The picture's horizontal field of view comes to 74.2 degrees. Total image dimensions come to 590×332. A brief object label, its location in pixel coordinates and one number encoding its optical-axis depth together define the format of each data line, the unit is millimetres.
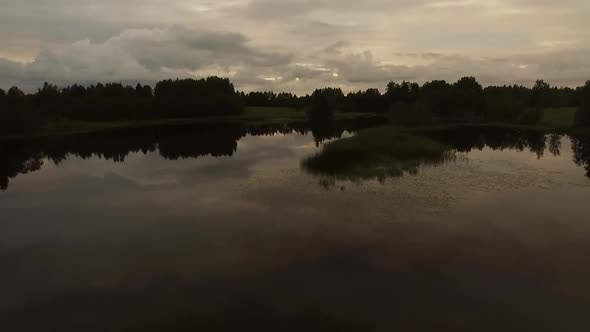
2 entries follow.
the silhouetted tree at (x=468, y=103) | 157000
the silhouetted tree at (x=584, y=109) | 97500
